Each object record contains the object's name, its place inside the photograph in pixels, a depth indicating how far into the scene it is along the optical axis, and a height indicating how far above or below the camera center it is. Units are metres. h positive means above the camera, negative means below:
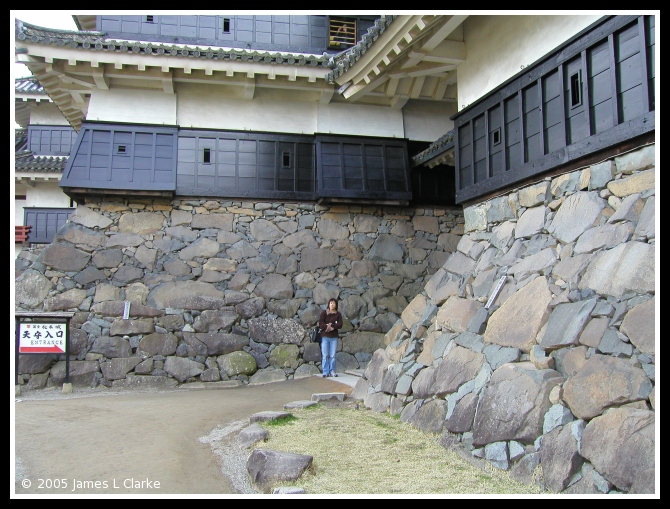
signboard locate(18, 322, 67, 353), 9.13 -1.02
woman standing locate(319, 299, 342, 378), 9.69 -1.08
